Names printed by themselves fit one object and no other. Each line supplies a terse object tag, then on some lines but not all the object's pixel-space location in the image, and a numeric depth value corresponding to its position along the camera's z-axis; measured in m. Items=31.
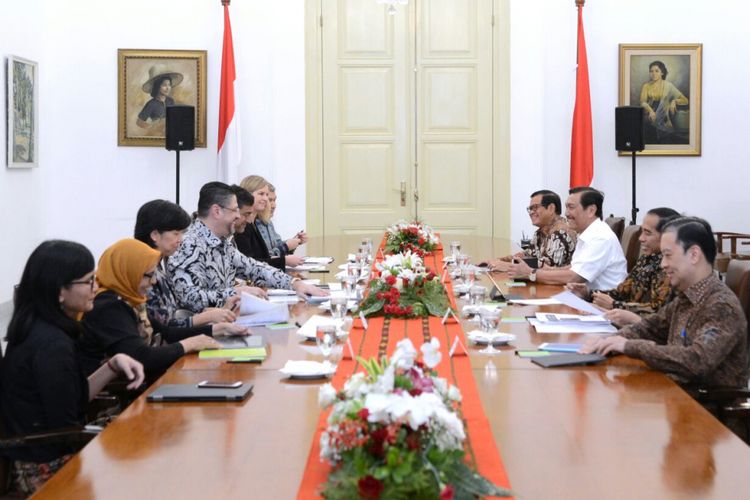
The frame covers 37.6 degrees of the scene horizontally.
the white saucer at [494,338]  4.26
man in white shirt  6.66
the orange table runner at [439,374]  2.54
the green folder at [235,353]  4.04
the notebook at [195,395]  3.34
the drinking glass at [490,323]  4.10
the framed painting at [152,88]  11.60
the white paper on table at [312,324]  4.46
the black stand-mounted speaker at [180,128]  10.98
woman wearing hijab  4.10
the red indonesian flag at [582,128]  11.54
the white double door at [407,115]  12.01
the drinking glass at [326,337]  3.82
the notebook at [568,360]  3.84
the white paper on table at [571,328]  4.59
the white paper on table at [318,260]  7.85
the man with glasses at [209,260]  5.47
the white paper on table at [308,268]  7.41
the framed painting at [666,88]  11.66
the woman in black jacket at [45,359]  3.29
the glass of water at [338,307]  4.66
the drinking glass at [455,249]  6.99
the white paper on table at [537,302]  5.49
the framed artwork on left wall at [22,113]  10.27
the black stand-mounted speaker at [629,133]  11.16
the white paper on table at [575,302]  5.20
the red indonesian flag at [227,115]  11.45
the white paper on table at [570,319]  4.77
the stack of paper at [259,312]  4.86
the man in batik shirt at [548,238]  7.47
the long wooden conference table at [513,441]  2.48
